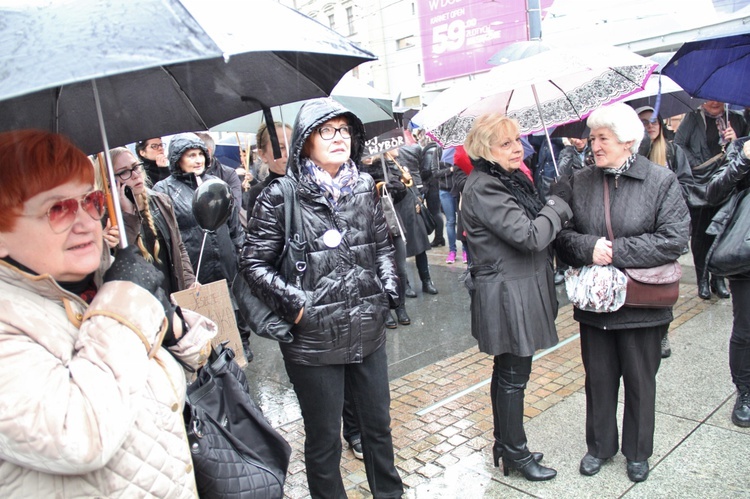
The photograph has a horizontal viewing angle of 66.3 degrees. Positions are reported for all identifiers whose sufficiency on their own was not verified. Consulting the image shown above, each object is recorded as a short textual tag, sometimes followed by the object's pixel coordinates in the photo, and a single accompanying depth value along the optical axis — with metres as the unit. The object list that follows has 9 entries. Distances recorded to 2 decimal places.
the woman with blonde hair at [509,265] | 3.05
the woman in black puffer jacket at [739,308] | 3.56
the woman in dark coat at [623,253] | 2.97
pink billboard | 26.70
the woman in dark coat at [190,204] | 4.46
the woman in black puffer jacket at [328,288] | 2.69
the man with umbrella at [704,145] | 5.76
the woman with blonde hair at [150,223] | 3.19
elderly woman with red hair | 1.31
